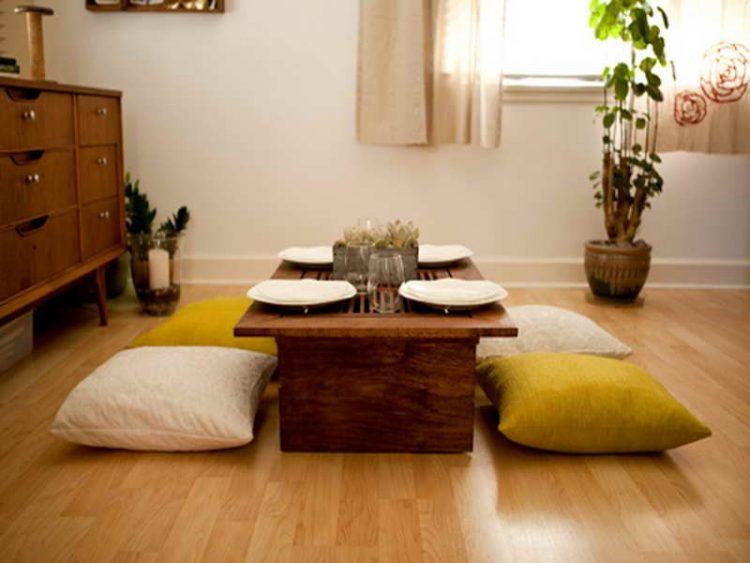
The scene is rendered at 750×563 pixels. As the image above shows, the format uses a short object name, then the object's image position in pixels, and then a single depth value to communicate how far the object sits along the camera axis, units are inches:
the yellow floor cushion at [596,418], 84.4
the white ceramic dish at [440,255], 110.3
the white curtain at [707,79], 153.9
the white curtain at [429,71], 153.3
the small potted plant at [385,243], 102.0
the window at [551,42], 159.9
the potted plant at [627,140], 144.9
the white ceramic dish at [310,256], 108.8
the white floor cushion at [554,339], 109.7
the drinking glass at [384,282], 89.3
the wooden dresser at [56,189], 103.7
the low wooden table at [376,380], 83.4
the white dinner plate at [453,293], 86.6
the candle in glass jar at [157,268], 140.1
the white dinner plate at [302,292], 86.3
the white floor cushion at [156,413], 84.4
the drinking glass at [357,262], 100.2
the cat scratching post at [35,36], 125.9
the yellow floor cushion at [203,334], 107.7
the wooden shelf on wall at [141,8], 155.9
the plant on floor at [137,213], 150.4
